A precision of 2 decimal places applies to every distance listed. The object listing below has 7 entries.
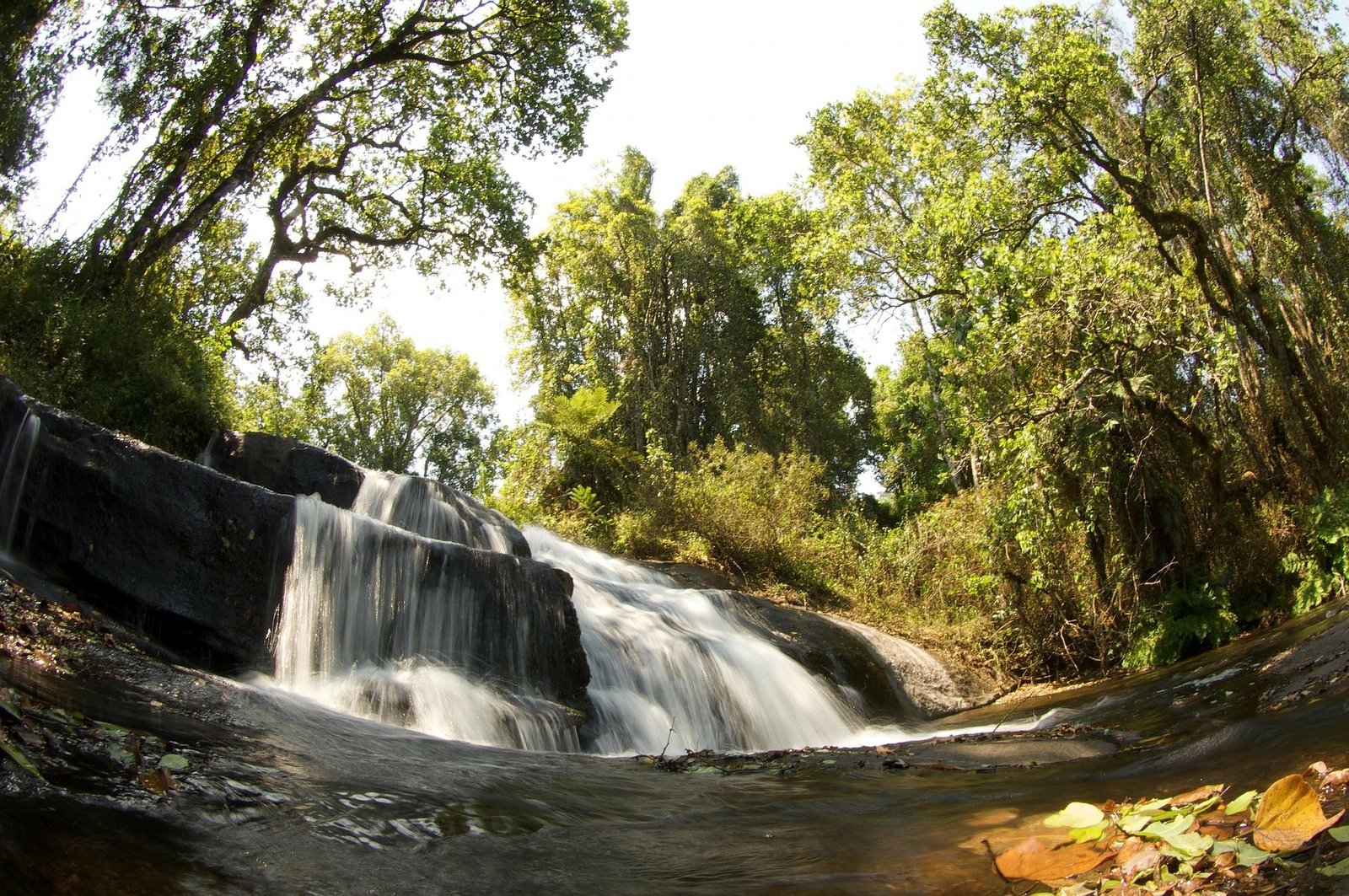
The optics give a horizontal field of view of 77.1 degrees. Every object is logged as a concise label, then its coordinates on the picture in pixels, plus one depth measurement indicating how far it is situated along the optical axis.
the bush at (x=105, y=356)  9.98
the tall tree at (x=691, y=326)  30.62
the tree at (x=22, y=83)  11.57
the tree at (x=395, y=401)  46.41
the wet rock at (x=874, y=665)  11.69
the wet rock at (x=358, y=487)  10.99
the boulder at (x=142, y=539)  6.55
